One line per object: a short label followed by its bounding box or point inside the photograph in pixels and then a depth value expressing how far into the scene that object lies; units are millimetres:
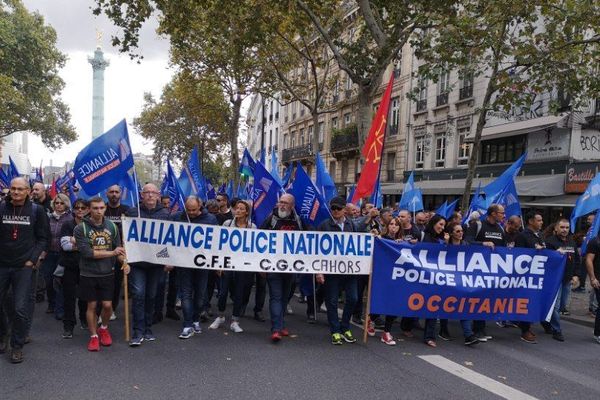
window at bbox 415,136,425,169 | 24969
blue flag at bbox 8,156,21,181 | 11930
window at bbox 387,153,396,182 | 27391
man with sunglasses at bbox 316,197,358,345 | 6004
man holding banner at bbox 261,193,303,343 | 5910
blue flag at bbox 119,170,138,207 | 6246
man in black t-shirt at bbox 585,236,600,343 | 6488
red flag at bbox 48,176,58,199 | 14268
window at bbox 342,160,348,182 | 32906
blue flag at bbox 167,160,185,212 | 7372
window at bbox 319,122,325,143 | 37212
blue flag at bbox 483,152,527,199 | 9578
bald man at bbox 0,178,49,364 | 4820
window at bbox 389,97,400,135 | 27281
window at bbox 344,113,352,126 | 33406
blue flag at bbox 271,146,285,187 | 10209
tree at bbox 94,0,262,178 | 12836
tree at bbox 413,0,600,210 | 10523
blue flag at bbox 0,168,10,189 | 12586
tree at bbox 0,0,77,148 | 29634
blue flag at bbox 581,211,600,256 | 6758
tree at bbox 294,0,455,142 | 12664
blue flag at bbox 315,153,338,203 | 9133
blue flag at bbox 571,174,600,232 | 7434
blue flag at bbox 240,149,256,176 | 14098
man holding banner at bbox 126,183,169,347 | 5535
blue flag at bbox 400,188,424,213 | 12547
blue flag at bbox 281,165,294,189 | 12392
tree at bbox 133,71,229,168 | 39031
